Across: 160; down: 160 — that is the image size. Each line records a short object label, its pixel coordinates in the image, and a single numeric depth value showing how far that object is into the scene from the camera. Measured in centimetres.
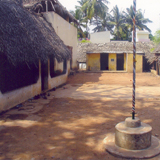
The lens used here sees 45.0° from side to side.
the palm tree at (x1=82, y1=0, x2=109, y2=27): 2919
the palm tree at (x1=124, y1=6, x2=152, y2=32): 3581
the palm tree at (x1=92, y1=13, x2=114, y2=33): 3660
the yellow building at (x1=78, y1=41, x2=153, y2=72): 2027
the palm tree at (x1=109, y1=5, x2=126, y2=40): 3563
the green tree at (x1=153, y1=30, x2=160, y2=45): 2182
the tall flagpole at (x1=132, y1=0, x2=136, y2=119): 375
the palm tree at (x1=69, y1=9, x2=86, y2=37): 3005
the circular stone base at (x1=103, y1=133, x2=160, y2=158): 335
